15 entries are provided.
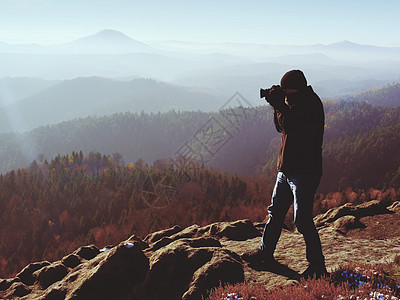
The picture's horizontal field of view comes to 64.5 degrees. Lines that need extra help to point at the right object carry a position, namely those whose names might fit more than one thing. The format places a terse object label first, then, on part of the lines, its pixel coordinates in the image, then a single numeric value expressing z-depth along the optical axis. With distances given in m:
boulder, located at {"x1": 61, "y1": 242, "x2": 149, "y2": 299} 6.40
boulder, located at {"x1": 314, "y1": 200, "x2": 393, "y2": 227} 12.14
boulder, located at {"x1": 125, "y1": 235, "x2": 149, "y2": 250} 9.67
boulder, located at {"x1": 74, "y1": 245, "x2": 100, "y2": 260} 9.86
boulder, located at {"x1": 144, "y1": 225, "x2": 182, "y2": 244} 11.35
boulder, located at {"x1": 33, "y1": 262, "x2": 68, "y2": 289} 8.30
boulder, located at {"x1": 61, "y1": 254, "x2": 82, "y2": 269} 9.09
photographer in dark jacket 5.38
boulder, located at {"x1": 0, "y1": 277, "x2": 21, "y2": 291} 8.32
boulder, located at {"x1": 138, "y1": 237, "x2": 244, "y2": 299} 5.72
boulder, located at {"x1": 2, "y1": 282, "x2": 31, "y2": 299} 7.65
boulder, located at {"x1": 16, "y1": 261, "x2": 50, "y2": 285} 8.87
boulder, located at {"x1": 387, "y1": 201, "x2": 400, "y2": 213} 12.42
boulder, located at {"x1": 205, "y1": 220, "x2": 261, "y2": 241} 10.28
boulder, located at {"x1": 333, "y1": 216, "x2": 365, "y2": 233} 10.62
